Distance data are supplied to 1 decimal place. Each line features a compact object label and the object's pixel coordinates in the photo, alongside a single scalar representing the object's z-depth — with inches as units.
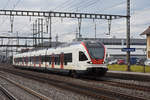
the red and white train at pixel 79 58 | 797.2
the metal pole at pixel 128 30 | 1195.5
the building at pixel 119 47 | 3323.8
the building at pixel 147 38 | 2052.8
